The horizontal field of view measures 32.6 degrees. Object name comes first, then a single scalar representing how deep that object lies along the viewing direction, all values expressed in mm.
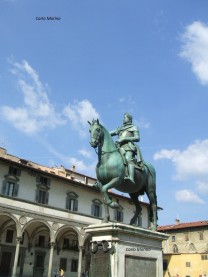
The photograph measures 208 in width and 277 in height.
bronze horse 8000
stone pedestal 7242
